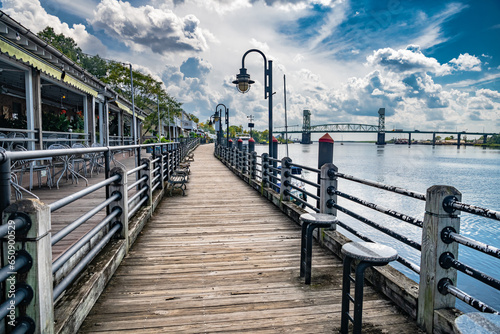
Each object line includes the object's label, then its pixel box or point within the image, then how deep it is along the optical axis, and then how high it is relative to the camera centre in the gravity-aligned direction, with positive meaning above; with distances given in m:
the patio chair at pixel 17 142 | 7.84 +0.02
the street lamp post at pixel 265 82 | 10.84 +2.06
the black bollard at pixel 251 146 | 13.55 -0.20
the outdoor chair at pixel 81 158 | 7.59 -0.45
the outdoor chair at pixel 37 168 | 6.14 -0.55
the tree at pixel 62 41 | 50.78 +17.12
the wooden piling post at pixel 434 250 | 2.56 -0.88
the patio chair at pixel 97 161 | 9.10 -0.63
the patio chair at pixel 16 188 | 4.70 -0.71
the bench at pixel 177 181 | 9.06 -1.13
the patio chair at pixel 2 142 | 7.56 -0.06
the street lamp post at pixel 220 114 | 29.45 +2.58
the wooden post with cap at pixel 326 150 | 4.99 -0.13
